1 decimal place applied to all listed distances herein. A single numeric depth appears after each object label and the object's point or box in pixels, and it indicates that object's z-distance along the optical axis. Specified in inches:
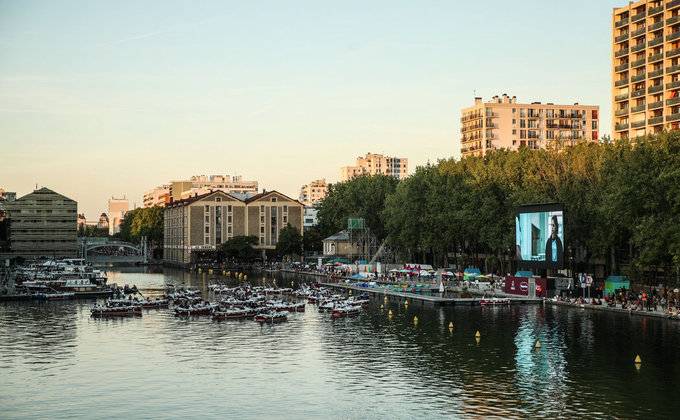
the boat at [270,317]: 3267.7
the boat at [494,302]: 3769.7
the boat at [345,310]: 3469.5
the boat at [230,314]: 3398.1
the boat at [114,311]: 3513.8
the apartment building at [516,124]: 7598.4
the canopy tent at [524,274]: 3947.3
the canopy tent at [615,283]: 3510.8
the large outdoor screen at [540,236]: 3580.2
